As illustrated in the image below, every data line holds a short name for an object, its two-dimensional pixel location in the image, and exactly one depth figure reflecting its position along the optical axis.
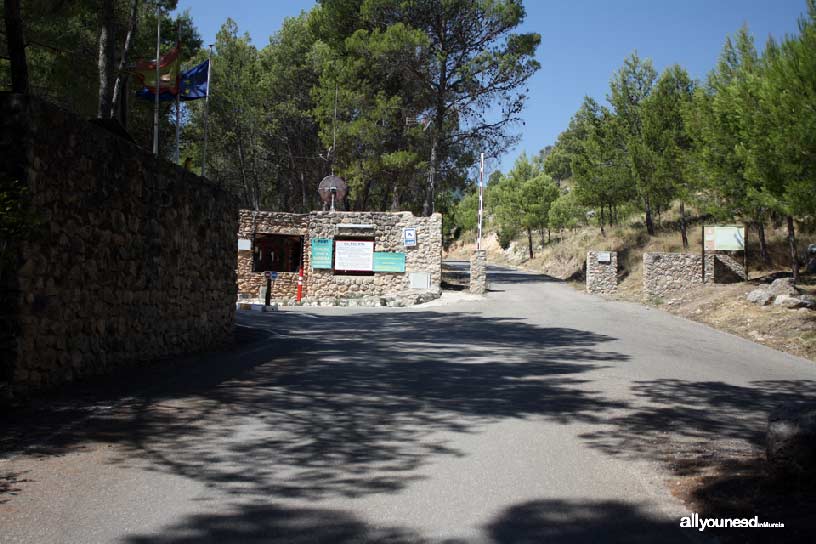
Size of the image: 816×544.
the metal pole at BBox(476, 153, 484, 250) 30.84
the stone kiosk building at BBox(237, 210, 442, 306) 28.59
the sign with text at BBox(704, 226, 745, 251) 25.31
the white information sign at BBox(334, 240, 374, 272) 28.83
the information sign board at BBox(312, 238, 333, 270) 28.86
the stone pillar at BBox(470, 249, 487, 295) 29.29
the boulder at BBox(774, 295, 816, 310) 16.97
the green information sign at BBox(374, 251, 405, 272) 28.72
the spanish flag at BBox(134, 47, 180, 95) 17.91
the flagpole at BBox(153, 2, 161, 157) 16.08
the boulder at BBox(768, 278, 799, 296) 18.84
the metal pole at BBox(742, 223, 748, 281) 25.41
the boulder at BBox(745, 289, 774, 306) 18.73
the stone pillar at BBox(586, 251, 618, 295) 30.27
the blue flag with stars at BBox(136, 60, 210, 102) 19.45
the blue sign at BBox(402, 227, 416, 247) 28.59
